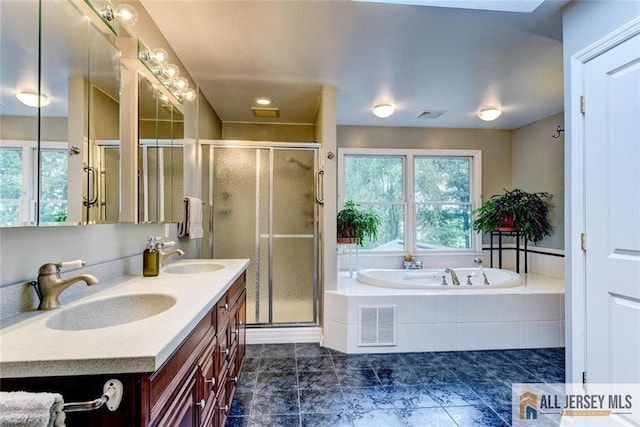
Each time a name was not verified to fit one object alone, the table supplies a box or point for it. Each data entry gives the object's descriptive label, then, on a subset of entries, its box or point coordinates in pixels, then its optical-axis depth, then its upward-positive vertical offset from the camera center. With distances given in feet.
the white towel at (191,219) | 8.23 -0.09
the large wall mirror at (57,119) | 3.18 +1.14
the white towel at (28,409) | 1.97 -1.21
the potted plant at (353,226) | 11.47 -0.39
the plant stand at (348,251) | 12.89 -1.50
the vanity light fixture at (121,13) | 4.66 +3.12
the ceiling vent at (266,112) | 12.00 +3.99
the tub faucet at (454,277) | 11.87 -2.34
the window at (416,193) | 14.23 +1.00
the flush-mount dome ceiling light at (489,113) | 11.75 +3.78
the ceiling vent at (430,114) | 12.32 +4.01
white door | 4.82 +0.03
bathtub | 10.95 -2.35
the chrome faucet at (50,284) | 3.46 -0.75
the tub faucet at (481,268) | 12.04 -2.16
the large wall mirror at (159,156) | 5.94 +1.26
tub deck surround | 9.32 -3.09
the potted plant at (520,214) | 12.25 +0.03
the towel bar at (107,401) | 2.28 -1.36
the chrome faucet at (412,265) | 13.70 -2.15
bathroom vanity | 2.39 -1.15
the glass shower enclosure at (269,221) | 10.32 -0.19
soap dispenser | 5.55 -0.83
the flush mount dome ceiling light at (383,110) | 11.17 +3.72
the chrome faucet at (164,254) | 5.86 -0.73
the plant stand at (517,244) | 12.51 -1.18
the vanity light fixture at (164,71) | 5.88 +2.96
